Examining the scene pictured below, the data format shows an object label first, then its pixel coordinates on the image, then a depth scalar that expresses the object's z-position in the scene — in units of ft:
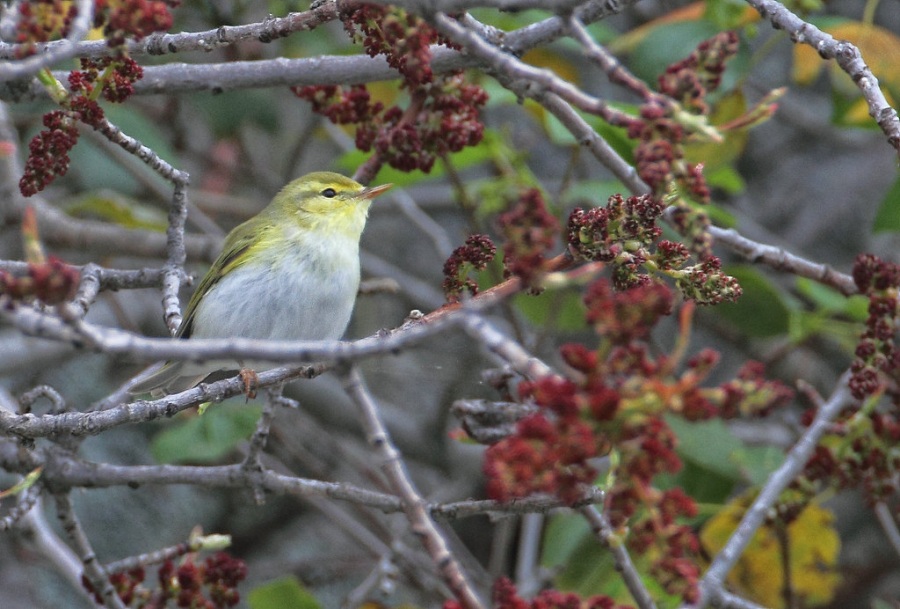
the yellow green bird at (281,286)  23.22
